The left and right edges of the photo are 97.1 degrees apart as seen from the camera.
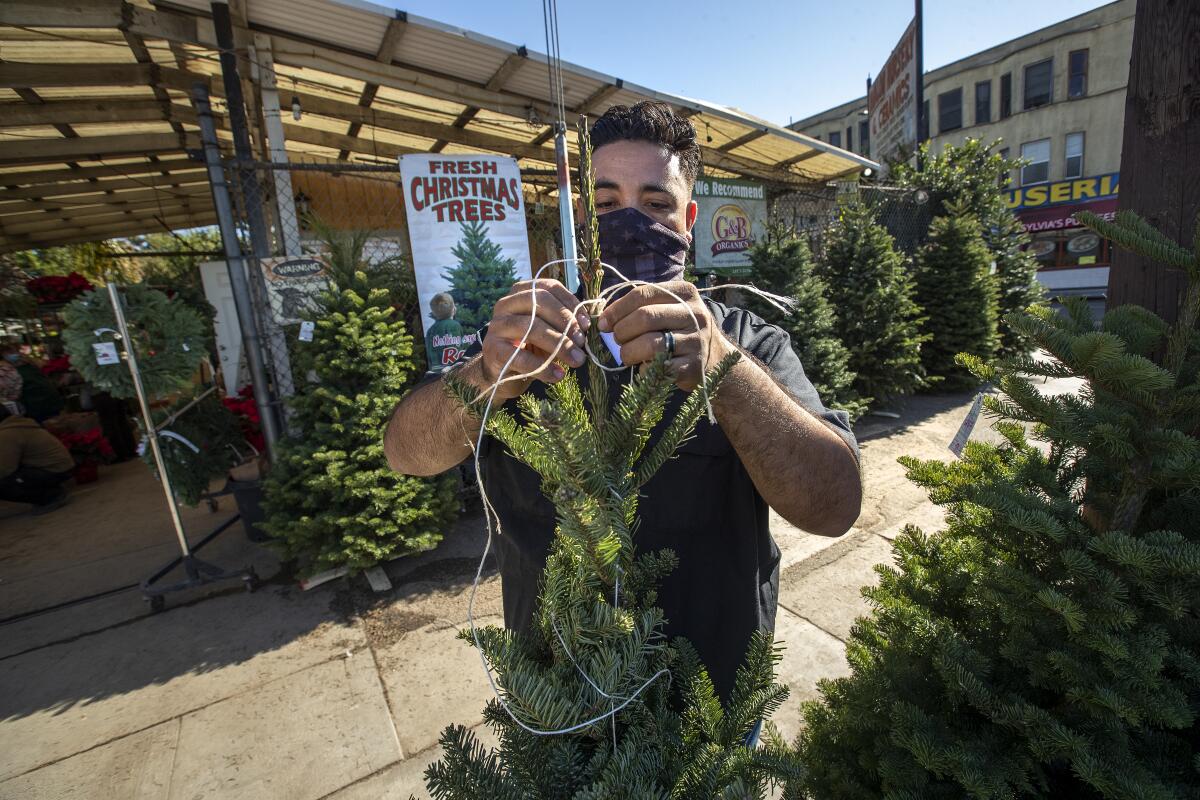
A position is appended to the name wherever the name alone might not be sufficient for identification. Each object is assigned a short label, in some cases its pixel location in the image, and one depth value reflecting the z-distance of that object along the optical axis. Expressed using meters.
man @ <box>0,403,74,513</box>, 6.44
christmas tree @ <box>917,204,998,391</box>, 9.06
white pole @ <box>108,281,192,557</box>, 3.77
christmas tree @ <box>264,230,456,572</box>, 4.12
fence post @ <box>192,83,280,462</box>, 4.20
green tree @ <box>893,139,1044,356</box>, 10.19
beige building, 22.23
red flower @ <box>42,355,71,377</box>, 8.05
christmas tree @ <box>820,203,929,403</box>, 7.74
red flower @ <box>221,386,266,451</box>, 5.78
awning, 4.89
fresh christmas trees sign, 4.81
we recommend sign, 7.95
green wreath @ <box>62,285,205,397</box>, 3.99
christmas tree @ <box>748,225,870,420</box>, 6.79
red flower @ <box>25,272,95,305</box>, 7.30
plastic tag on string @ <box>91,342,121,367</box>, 3.89
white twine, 0.77
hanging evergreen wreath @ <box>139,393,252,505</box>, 4.59
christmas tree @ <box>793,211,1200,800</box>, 1.12
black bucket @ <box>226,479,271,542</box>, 5.06
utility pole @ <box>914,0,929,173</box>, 10.30
